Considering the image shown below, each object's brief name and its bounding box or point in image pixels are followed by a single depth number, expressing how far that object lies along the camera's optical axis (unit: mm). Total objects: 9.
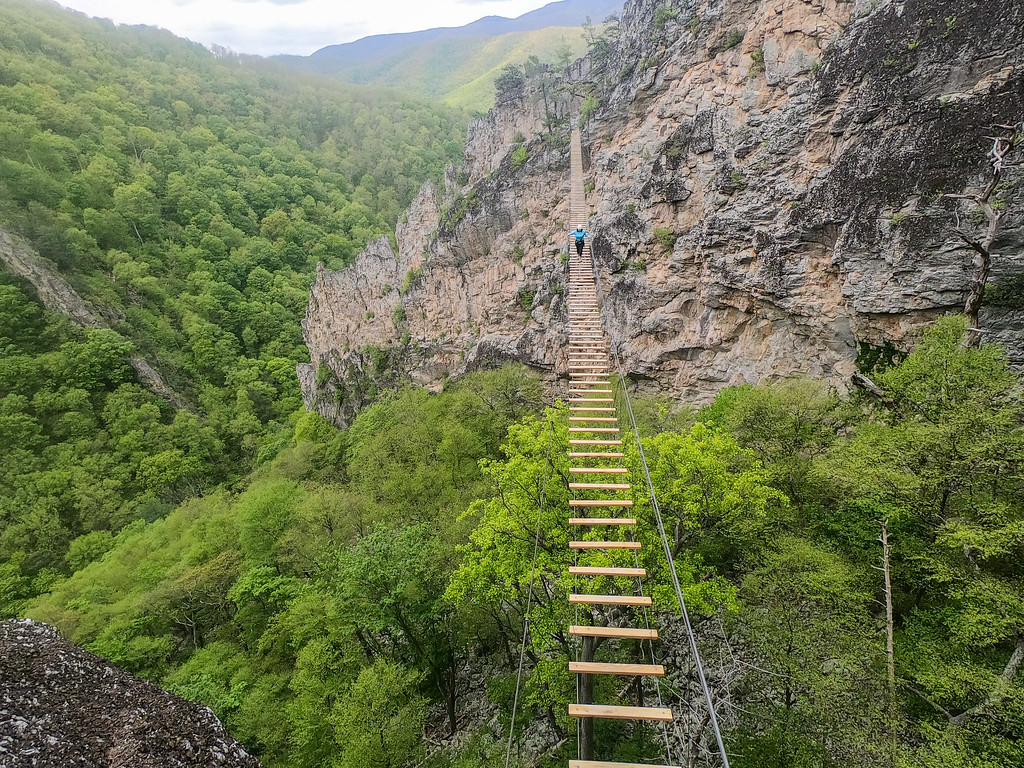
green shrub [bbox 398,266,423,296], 36062
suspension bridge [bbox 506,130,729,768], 5215
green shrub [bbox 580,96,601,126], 30172
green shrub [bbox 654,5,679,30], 24734
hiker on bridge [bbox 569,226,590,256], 22891
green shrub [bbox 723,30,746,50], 18859
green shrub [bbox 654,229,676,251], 19625
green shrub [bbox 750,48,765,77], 17625
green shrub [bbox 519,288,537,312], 28391
